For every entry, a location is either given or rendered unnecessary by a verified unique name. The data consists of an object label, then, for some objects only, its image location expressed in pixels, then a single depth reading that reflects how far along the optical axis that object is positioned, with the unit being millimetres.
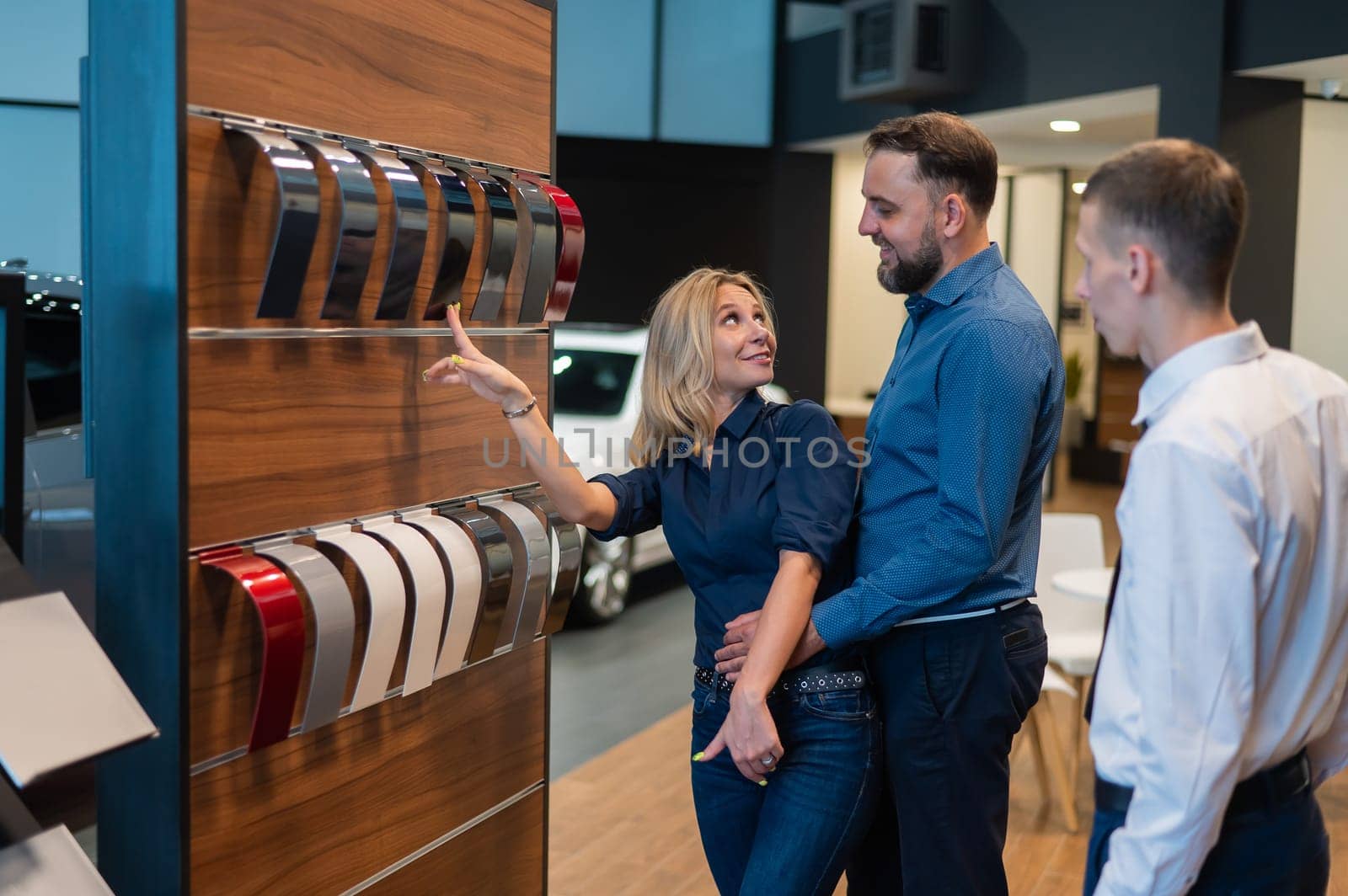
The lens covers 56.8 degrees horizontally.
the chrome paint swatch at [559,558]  2373
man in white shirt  1256
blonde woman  1945
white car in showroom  6172
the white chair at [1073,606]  4152
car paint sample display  1753
